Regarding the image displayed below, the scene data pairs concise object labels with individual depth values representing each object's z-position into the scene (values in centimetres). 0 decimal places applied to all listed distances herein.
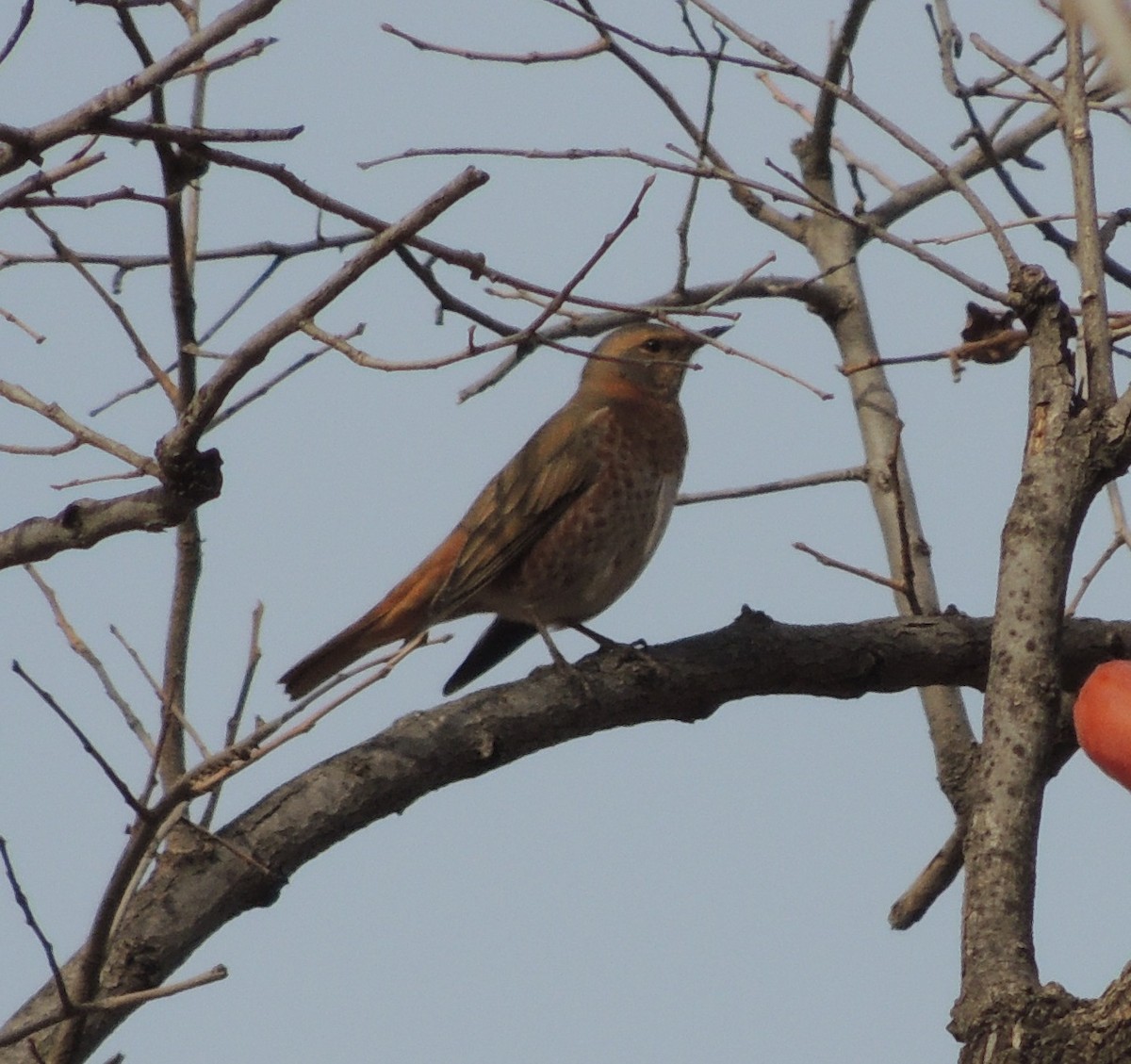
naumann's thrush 1208
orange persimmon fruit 606
